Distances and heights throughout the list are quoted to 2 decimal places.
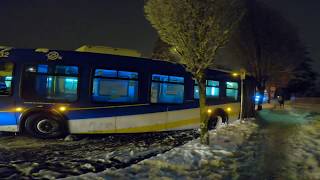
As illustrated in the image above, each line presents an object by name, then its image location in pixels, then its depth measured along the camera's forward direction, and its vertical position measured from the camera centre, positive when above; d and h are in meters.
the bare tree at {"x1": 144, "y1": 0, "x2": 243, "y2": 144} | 6.76 +1.86
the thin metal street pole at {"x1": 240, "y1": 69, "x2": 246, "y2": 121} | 11.13 +0.69
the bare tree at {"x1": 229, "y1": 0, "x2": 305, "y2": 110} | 25.29 +5.21
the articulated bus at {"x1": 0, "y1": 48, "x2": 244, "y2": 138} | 7.71 -0.04
